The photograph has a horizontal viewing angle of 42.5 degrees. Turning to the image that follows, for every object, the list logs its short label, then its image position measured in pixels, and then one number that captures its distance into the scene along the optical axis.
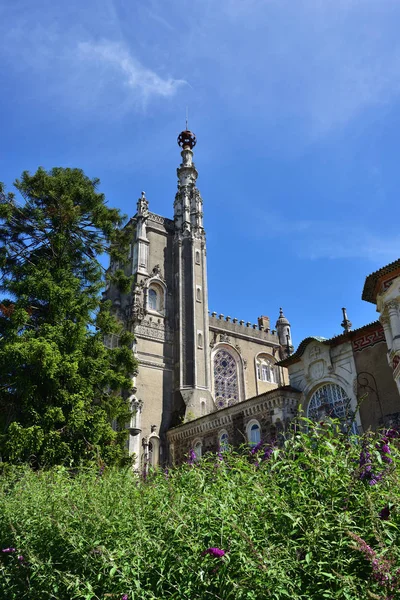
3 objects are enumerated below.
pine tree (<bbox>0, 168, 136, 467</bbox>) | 17.58
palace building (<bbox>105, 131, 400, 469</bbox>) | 20.56
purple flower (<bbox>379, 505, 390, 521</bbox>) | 4.62
